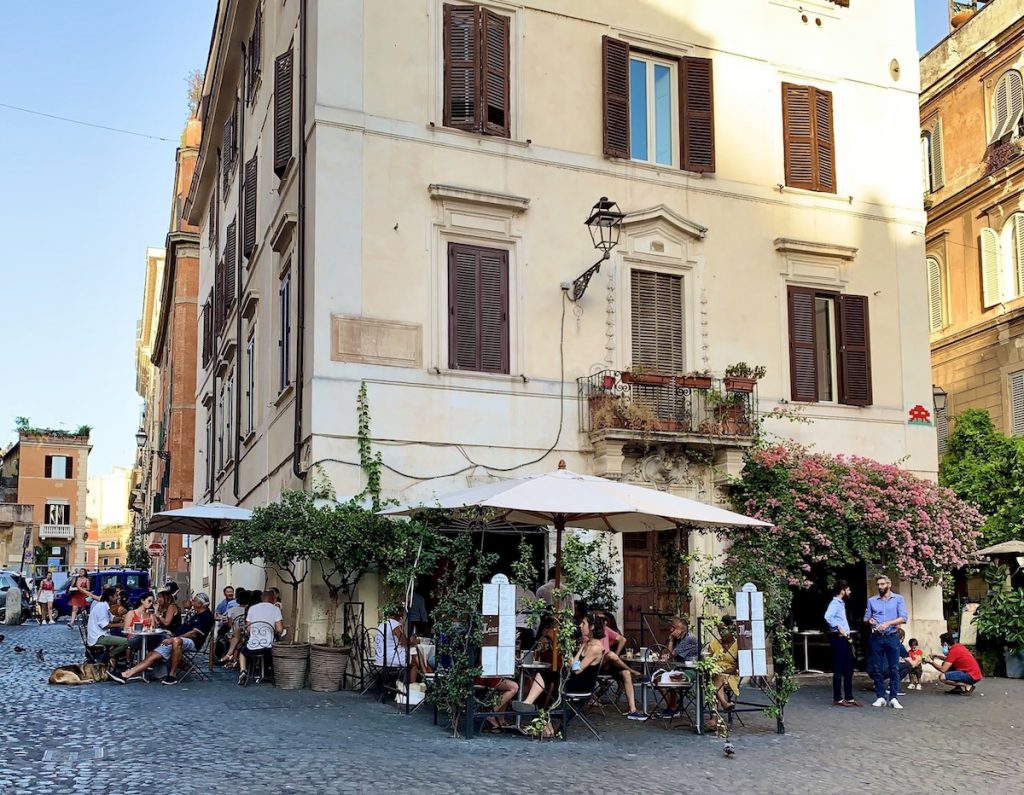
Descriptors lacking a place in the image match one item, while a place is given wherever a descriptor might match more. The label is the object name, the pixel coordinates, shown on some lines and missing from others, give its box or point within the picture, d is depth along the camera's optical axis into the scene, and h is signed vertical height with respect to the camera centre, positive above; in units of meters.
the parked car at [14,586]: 34.92 +0.01
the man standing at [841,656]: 15.55 -0.86
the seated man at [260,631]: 16.31 -0.57
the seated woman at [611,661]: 13.07 -0.78
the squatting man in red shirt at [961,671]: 16.91 -1.14
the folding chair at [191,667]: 16.88 -1.08
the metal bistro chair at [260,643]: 16.31 -0.72
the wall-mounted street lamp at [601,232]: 17.06 +5.13
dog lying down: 16.38 -1.14
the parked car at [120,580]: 36.91 +0.25
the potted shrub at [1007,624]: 19.56 -0.58
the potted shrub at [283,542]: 15.17 +0.56
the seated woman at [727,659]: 12.80 -0.74
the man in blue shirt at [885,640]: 15.52 -0.66
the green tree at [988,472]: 24.83 +2.38
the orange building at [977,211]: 27.55 +8.72
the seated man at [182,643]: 16.41 -0.75
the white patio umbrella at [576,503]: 12.24 +0.86
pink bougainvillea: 17.70 +1.03
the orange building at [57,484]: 83.62 +7.11
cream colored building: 16.98 +5.32
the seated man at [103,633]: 16.56 -0.62
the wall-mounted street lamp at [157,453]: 40.70 +5.32
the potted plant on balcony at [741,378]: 18.48 +3.14
